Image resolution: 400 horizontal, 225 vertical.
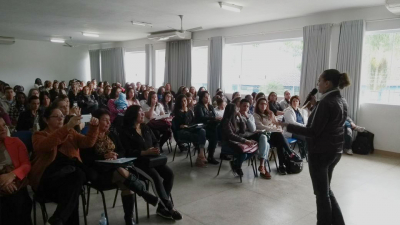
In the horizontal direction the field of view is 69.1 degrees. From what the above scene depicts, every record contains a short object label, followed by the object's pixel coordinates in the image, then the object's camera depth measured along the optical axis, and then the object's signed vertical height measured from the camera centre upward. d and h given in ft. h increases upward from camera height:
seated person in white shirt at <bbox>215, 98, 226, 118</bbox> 17.11 -1.68
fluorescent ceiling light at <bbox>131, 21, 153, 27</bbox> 24.80 +4.85
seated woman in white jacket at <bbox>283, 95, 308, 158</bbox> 15.60 -1.96
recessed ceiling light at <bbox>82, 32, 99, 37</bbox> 32.83 +5.09
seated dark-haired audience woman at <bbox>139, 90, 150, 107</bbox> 22.90 -1.19
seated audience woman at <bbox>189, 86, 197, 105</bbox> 25.44 -0.99
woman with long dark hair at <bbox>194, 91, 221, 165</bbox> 15.66 -2.15
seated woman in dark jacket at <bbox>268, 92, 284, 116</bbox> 20.16 -1.67
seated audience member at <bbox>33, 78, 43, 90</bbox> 37.29 -0.43
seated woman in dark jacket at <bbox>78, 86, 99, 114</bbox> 20.29 -1.62
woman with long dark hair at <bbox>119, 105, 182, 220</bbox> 9.15 -2.30
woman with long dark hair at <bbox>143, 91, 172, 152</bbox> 16.93 -2.47
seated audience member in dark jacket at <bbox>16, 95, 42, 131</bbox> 13.09 -1.67
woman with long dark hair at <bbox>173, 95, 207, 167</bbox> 15.07 -2.61
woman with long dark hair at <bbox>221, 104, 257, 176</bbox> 12.89 -2.57
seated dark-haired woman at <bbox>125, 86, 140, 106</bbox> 18.83 -1.06
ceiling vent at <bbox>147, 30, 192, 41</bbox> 25.61 +4.08
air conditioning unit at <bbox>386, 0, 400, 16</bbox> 14.05 +3.67
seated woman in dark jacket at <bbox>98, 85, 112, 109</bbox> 23.30 -1.36
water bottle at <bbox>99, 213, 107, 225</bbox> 8.48 -4.11
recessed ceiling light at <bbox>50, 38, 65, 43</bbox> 36.47 +4.95
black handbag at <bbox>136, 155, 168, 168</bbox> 9.06 -2.54
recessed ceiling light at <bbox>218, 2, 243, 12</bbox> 17.89 +4.58
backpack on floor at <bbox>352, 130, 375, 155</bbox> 18.06 -3.92
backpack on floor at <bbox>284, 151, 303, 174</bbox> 13.91 -4.03
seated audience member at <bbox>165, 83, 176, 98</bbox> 30.01 -0.75
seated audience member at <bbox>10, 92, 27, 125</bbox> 15.61 -1.47
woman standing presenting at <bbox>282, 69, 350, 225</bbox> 7.17 -1.32
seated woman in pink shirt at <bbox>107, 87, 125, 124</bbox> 17.02 -1.80
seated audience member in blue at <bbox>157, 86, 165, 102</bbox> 25.05 -1.11
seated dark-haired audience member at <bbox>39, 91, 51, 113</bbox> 14.88 -1.06
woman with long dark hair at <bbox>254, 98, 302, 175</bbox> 14.02 -2.46
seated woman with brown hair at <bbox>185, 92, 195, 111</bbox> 17.92 -1.50
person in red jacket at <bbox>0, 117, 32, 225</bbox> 6.82 -2.40
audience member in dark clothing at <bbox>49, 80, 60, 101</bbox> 18.70 -0.96
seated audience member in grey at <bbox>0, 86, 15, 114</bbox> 17.15 -1.26
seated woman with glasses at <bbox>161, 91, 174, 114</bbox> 20.05 -1.55
